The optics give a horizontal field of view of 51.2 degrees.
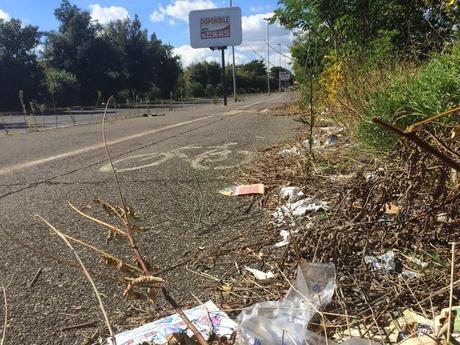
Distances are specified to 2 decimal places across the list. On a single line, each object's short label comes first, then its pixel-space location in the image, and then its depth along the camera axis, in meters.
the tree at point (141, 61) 50.03
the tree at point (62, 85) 38.88
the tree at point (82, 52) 45.75
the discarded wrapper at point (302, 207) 2.48
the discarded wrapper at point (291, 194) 2.76
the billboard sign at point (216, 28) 36.66
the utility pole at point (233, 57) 34.47
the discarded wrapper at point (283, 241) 2.12
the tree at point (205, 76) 62.63
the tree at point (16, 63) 37.81
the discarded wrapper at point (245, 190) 3.10
